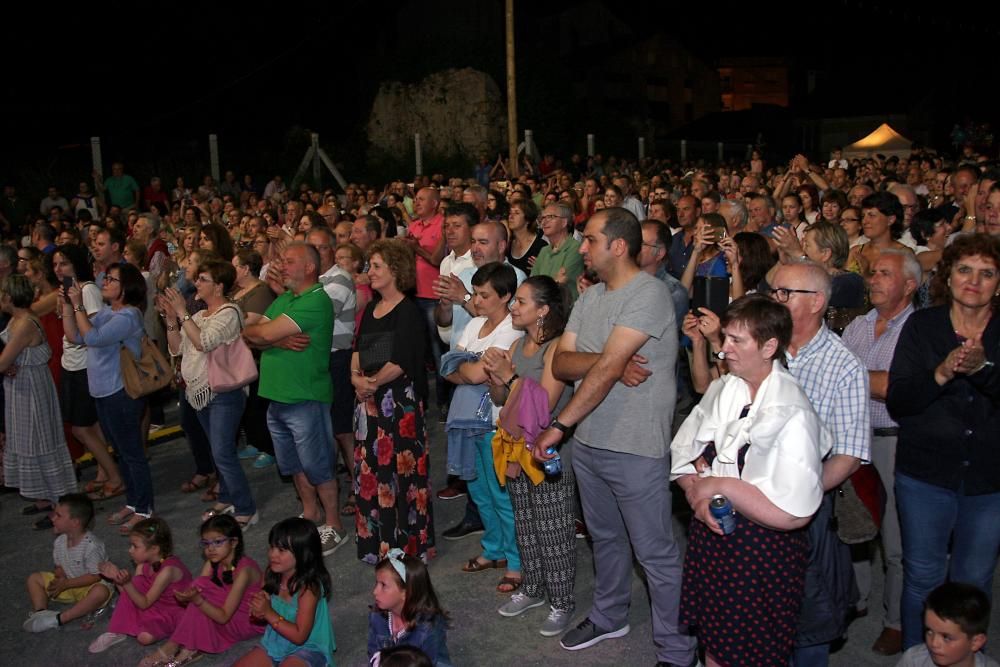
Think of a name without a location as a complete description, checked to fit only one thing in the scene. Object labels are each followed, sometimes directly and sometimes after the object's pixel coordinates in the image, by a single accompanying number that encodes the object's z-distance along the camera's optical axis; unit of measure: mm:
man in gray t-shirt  4070
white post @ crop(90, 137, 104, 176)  19047
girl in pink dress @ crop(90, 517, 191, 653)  4891
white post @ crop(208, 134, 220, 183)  22203
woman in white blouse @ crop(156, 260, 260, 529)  6039
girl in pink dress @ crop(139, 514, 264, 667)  4703
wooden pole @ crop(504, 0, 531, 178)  19984
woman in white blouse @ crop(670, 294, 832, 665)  3139
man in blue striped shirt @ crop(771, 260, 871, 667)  3490
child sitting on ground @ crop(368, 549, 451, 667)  4070
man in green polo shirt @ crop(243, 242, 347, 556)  5660
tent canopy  25953
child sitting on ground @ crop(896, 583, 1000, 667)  3389
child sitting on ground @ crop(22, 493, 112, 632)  5238
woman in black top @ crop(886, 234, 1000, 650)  3658
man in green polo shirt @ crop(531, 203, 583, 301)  6926
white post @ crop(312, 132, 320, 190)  23972
